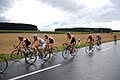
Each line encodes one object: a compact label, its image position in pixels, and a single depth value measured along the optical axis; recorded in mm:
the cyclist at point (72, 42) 6348
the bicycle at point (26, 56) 4778
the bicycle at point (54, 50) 6333
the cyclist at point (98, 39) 9841
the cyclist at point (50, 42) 6232
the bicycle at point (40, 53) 4873
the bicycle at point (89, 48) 7722
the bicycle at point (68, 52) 5833
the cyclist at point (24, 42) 4958
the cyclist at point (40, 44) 5004
